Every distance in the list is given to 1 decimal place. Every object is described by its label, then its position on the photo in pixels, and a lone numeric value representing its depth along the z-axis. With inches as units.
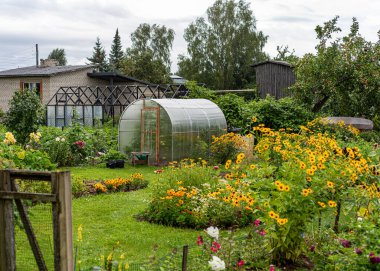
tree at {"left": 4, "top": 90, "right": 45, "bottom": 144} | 684.1
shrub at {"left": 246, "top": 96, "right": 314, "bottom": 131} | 782.5
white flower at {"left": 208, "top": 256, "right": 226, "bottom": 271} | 172.3
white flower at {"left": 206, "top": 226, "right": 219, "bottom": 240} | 195.0
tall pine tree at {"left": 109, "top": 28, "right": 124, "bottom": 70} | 2461.9
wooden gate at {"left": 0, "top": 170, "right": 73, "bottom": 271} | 144.5
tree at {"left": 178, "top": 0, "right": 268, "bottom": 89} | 1583.4
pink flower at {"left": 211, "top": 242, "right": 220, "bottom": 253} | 203.1
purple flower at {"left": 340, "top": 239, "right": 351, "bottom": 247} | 201.9
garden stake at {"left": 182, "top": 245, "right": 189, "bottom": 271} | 187.9
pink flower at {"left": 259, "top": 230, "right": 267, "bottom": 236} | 232.9
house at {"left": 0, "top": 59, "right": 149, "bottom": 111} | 1189.7
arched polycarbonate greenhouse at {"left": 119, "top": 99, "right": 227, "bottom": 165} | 652.1
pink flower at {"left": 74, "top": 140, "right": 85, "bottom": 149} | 641.0
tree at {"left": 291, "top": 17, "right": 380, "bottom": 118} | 732.0
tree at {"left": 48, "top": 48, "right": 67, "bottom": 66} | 2862.2
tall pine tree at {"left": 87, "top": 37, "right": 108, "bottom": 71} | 2453.2
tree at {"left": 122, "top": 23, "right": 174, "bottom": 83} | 1809.8
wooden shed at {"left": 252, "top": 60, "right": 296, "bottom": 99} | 1072.0
